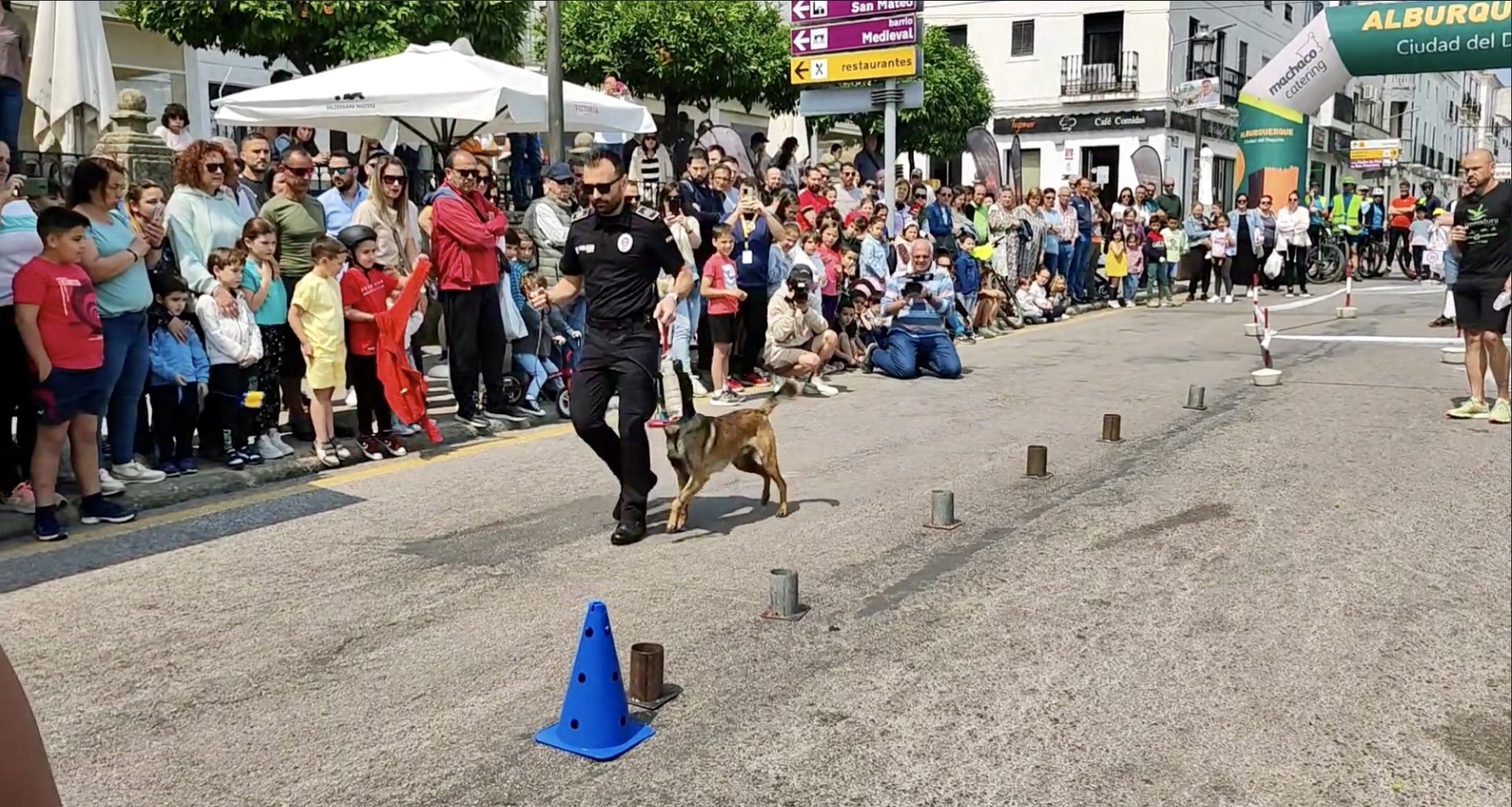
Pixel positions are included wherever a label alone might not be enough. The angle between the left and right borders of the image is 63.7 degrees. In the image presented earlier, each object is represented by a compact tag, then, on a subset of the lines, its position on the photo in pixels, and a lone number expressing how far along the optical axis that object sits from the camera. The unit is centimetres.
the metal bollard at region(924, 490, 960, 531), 653
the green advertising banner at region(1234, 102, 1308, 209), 2595
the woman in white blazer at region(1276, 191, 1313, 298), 2380
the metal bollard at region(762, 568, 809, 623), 505
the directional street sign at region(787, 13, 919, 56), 1700
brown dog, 643
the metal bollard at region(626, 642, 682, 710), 414
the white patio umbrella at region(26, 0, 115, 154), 1108
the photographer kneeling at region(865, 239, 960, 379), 1252
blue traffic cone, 384
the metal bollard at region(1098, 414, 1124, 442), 895
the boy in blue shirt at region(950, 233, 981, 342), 1606
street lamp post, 3853
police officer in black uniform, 636
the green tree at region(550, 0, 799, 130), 2622
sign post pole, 1639
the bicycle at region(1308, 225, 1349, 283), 2616
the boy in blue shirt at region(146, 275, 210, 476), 723
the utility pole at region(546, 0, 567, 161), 1193
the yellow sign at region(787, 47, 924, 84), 1705
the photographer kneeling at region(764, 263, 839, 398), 1159
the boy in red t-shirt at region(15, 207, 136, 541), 616
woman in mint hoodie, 769
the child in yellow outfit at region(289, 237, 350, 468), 780
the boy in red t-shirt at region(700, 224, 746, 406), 1133
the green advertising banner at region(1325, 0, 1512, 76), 2192
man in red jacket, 890
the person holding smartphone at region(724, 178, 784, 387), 1192
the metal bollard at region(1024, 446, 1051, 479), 775
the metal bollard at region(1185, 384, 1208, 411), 1034
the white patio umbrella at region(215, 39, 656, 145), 1184
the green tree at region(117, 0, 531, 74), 1761
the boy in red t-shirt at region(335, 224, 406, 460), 819
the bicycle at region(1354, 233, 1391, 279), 2819
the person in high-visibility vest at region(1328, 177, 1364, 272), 2719
